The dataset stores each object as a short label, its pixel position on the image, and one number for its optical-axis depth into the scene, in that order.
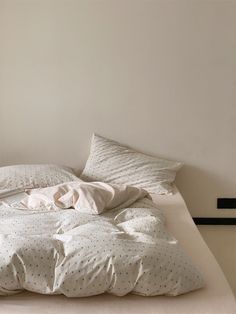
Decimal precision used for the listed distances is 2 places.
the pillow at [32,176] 2.53
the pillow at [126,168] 2.77
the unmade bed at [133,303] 1.32
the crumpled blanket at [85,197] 1.98
